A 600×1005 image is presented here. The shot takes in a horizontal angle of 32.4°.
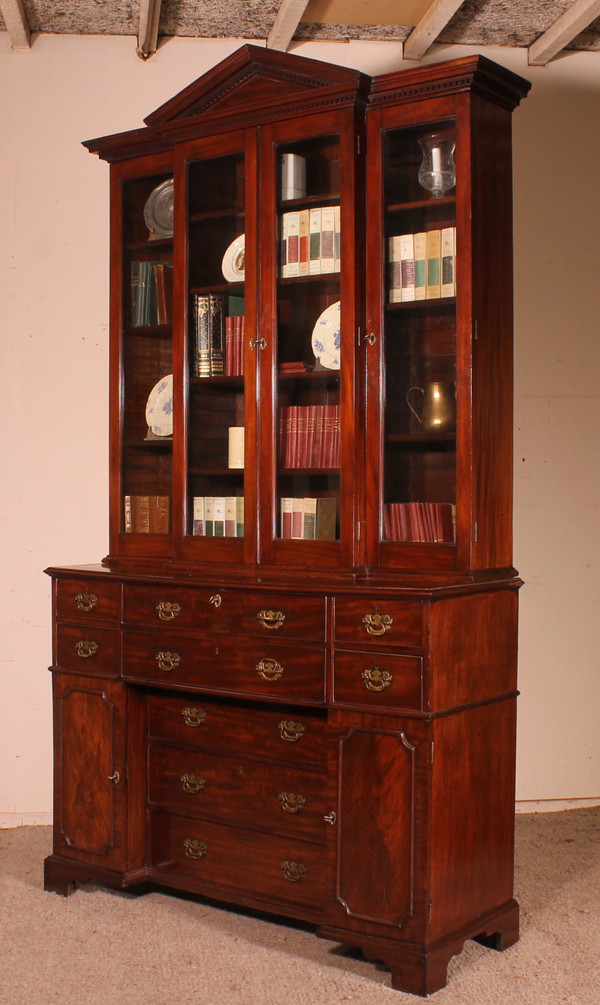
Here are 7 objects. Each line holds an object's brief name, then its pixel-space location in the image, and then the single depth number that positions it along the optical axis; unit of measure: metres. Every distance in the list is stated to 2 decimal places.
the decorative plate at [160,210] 3.22
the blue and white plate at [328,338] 2.84
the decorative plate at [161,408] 3.23
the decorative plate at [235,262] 3.03
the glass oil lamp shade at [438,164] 2.70
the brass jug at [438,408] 2.68
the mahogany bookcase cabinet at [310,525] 2.58
